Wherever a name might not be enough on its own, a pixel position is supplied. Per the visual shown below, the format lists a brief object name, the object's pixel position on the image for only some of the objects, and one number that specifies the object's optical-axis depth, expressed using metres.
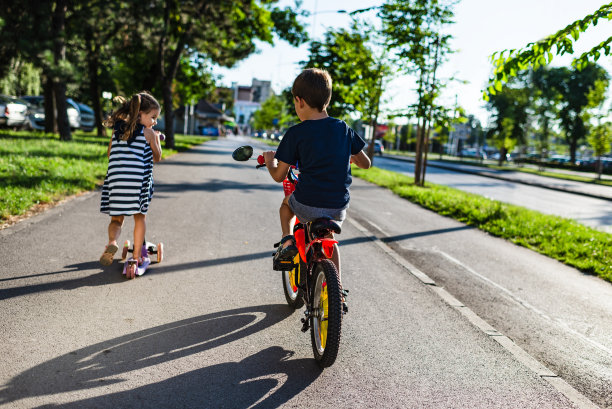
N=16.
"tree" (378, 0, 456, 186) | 15.98
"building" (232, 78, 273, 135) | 177.12
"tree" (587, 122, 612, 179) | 34.41
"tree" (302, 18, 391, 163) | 22.84
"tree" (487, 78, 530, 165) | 45.72
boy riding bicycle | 3.39
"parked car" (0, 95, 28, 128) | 21.20
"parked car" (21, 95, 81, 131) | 24.35
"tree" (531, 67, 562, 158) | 65.50
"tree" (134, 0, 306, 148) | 22.28
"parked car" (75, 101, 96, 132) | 31.60
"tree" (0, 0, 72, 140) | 16.16
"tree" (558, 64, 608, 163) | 60.59
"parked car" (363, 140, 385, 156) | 53.04
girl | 4.67
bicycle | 3.12
